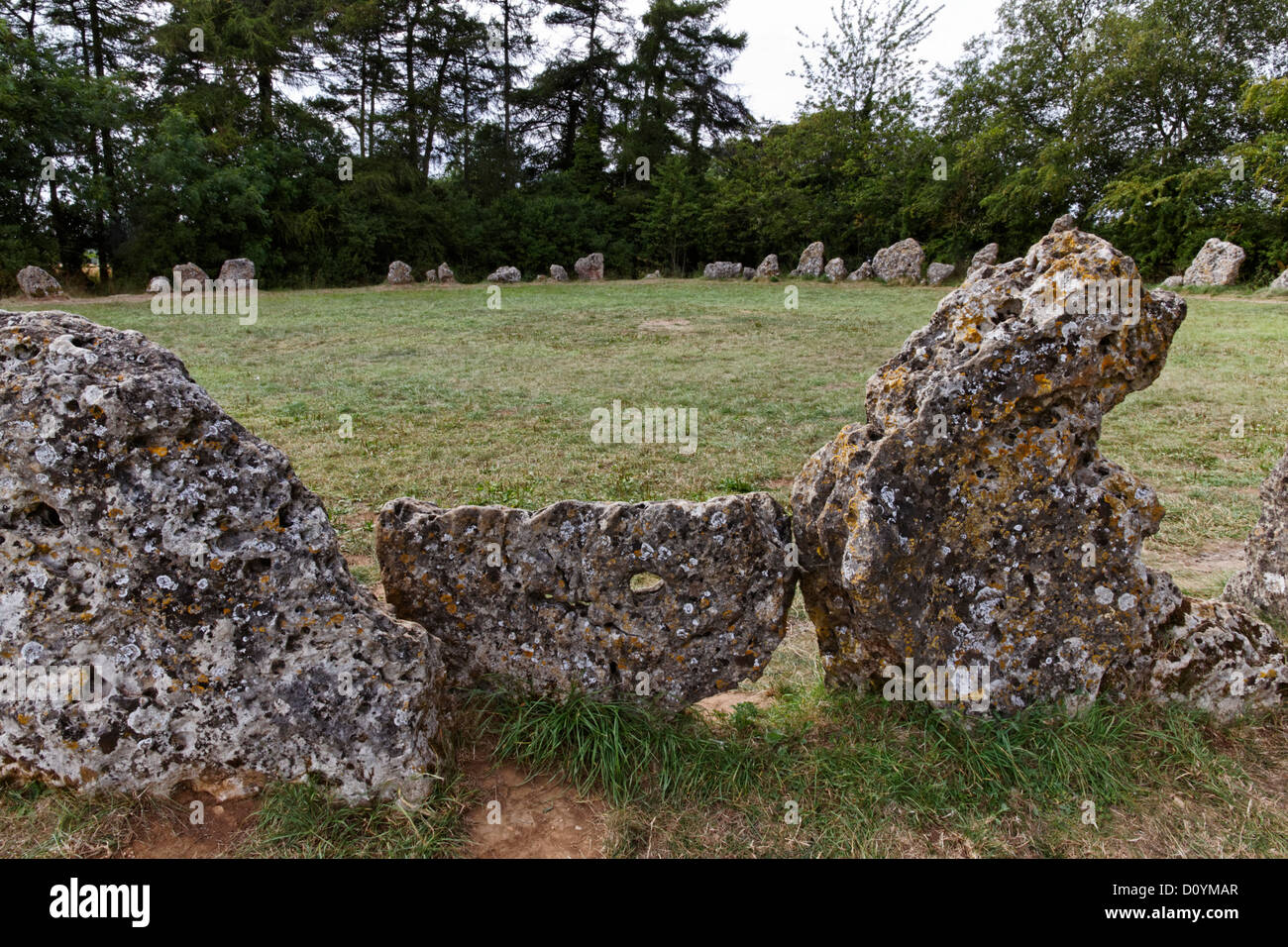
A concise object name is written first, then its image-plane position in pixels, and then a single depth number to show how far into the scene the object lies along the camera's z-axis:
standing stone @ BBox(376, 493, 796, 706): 3.34
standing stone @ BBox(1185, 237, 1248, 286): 21.84
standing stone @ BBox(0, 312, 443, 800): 2.77
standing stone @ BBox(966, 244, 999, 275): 24.81
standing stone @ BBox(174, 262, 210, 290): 21.80
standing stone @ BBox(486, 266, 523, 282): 26.69
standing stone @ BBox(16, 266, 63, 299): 19.73
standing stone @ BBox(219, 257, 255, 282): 22.83
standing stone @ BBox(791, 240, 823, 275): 27.67
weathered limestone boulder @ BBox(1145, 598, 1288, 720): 3.56
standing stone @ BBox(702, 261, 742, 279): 28.56
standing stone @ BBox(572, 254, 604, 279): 28.81
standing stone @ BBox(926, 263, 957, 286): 24.91
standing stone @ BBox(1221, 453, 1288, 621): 4.43
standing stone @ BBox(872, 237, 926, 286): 25.47
